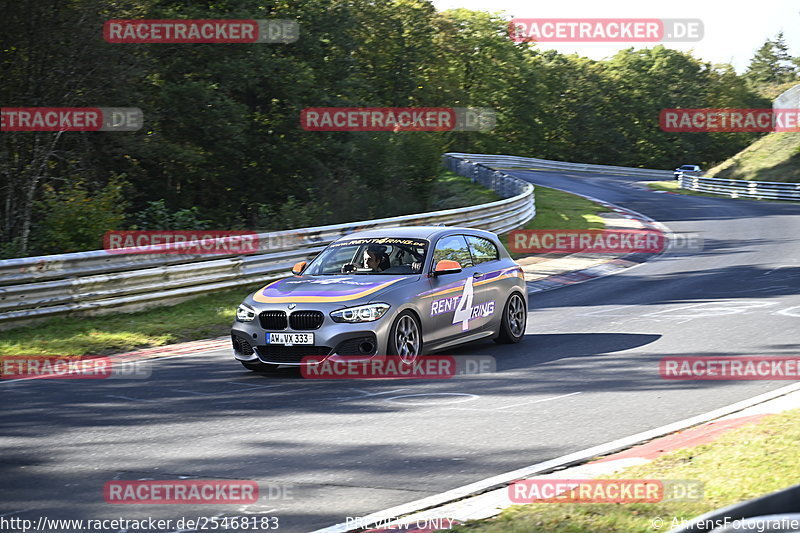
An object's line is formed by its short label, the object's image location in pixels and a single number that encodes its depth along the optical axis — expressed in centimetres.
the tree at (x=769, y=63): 18244
